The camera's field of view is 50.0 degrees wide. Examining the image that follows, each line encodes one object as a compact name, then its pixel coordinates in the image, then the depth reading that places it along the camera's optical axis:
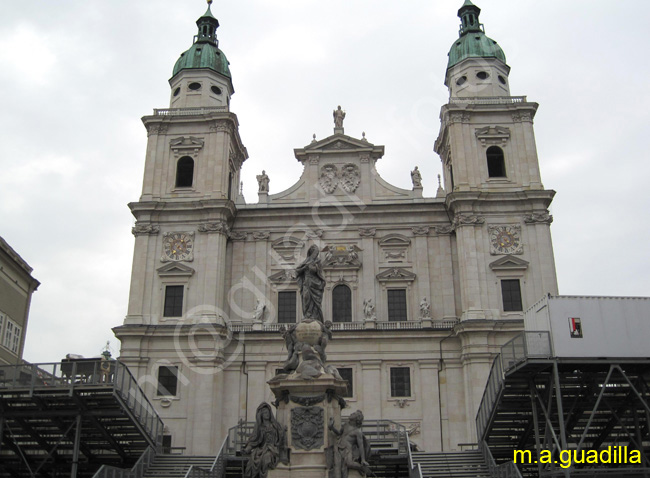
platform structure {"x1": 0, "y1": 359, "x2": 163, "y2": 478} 23.86
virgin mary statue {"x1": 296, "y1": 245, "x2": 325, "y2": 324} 20.64
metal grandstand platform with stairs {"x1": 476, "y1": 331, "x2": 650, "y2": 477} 21.36
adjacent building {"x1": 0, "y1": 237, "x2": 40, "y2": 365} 34.69
